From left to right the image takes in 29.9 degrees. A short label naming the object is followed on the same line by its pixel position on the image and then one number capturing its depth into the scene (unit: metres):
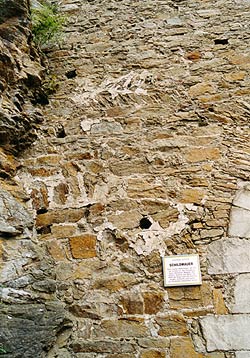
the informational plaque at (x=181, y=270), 2.88
